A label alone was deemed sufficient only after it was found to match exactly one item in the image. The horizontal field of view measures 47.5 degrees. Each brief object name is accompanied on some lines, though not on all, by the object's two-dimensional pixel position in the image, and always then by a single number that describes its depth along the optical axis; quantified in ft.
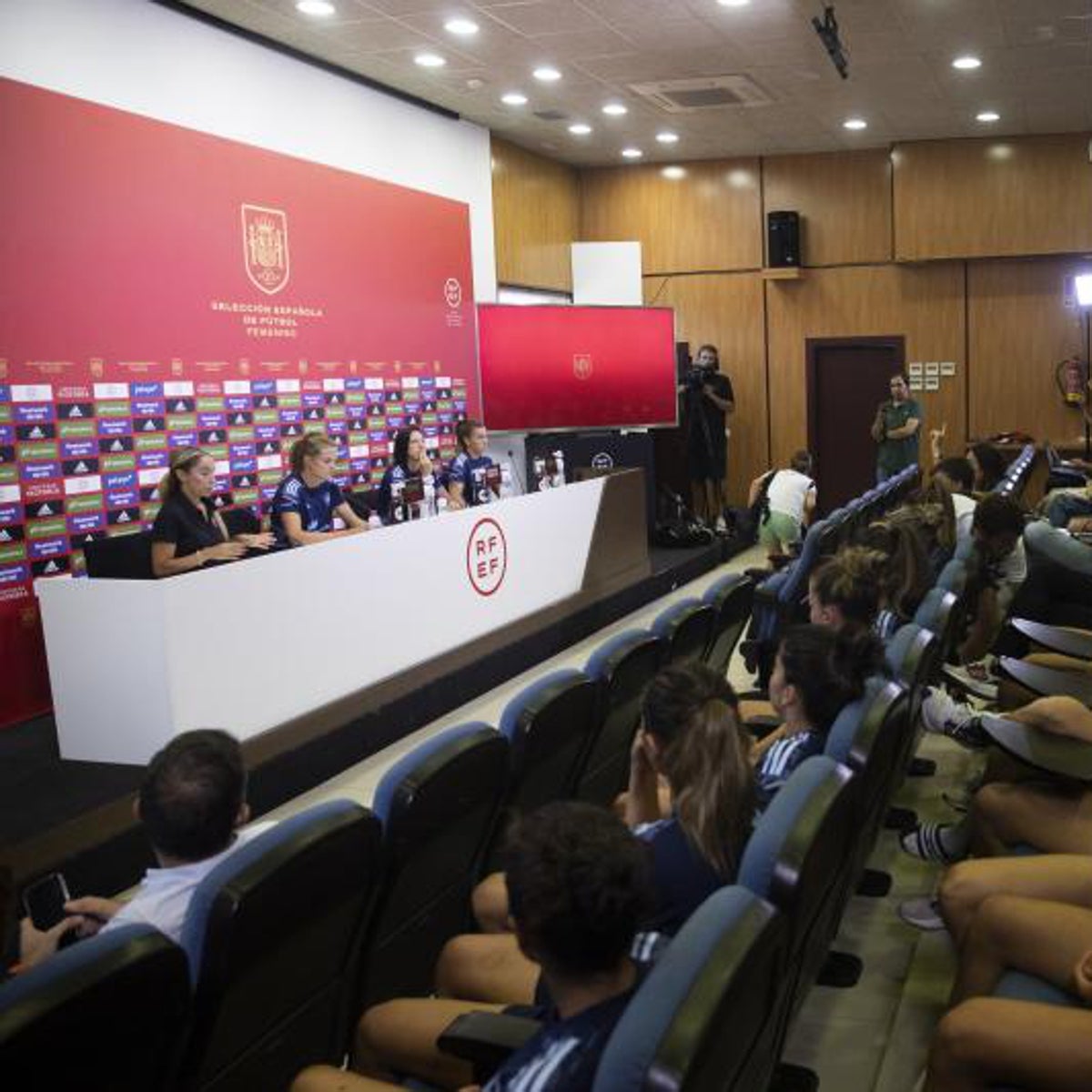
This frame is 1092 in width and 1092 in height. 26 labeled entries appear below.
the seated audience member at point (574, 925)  4.97
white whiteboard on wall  40.55
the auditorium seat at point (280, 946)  5.96
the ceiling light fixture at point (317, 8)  22.54
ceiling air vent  30.27
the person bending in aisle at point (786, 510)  28.37
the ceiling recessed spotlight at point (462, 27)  24.04
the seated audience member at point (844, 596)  12.80
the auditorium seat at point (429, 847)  7.70
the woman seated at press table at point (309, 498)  20.44
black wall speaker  41.32
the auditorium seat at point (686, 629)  13.11
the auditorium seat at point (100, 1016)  4.70
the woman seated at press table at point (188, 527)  17.95
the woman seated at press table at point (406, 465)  23.58
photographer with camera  40.37
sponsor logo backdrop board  19.47
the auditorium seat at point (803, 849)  6.07
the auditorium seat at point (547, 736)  9.43
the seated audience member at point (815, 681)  9.66
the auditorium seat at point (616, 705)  11.05
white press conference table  14.79
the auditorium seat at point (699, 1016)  4.35
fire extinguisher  39.73
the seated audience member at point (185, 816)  7.18
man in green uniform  37.91
